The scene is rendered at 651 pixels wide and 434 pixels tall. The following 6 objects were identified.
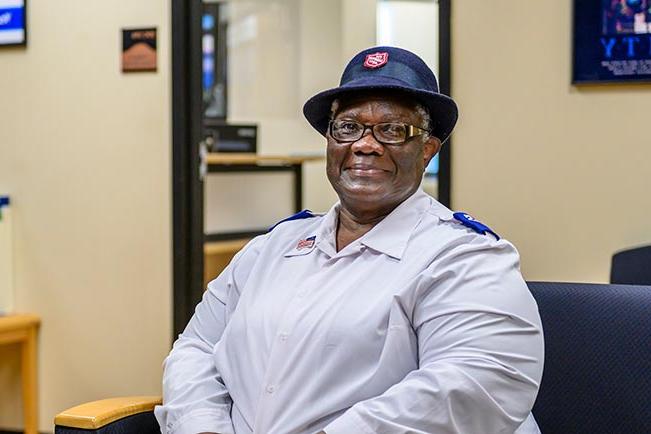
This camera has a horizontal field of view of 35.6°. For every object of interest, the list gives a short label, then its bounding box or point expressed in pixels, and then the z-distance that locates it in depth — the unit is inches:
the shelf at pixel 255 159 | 215.6
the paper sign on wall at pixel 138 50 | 147.4
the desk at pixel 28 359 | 153.9
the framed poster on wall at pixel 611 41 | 120.9
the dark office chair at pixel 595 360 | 75.2
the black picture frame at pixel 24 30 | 155.6
